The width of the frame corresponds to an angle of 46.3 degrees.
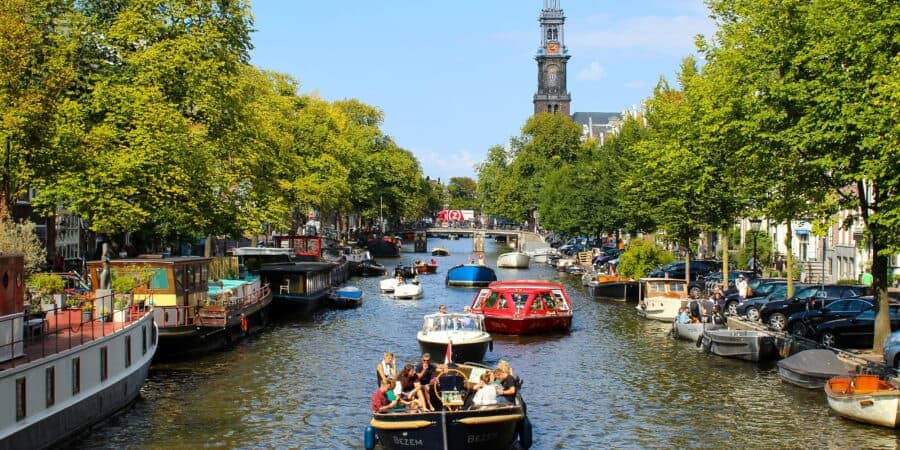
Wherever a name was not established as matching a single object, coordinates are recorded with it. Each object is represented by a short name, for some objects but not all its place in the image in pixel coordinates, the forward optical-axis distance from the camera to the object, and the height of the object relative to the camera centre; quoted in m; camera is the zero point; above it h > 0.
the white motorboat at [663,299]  60.12 -3.67
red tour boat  52.97 -3.72
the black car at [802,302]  47.31 -3.02
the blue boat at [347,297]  71.81 -4.27
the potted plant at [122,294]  35.91 -2.21
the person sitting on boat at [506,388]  27.81 -4.07
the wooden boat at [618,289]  75.19 -3.90
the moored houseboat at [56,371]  25.06 -3.64
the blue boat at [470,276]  91.56 -3.54
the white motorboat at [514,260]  117.75 -2.82
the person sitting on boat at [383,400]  26.62 -4.23
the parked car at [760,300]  51.06 -3.27
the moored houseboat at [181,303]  43.47 -2.92
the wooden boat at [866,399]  29.03 -4.64
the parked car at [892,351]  34.28 -3.83
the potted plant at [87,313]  34.59 -2.53
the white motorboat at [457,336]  42.09 -4.13
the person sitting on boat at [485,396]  26.83 -4.10
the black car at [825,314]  42.59 -3.22
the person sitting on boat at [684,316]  50.78 -3.92
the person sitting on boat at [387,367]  29.76 -3.76
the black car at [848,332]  41.03 -3.81
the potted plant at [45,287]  36.38 -1.84
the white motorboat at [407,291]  77.28 -4.10
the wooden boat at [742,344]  42.53 -4.51
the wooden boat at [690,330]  47.69 -4.48
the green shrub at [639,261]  79.50 -1.95
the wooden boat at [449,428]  25.05 -4.64
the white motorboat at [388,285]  82.14 -3.88
